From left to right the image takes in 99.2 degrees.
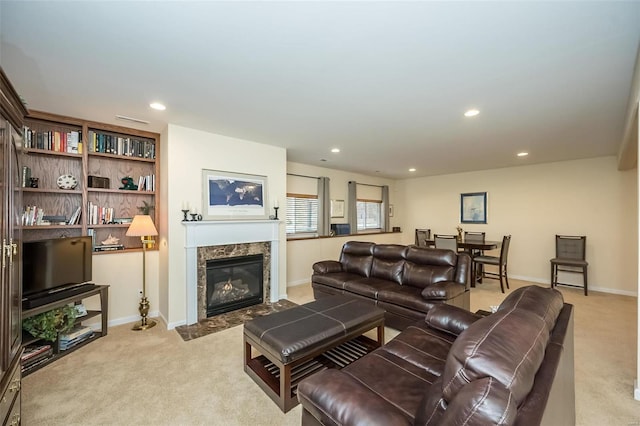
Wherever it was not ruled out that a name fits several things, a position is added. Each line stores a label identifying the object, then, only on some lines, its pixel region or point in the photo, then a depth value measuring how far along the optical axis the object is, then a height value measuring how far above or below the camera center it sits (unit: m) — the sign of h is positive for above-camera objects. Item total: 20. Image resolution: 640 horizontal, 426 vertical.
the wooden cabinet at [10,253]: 1.40 -0.22
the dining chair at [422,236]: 6.37 -0.54
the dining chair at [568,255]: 4.75 -0.76
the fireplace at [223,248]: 3.44 -0.48
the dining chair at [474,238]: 5.36 -0.51
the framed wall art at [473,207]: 6.23 +0.15
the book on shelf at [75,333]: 2.71 -1.22
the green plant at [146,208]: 3.60 +0.09
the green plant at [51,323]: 2.51 -1.03
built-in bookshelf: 3.02 +0.45
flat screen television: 2.54 -0.50
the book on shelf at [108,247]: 3.32 -0.40
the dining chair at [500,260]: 4.86 -0.85
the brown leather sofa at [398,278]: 3.02 -0.84
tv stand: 2.40 -0.96
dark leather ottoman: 1.94 -0.98
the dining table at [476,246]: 4.90 -0.60
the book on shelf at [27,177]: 2.91 +0.41
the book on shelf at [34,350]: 2.40 -1.23
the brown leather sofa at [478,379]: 0.84 -0.63
